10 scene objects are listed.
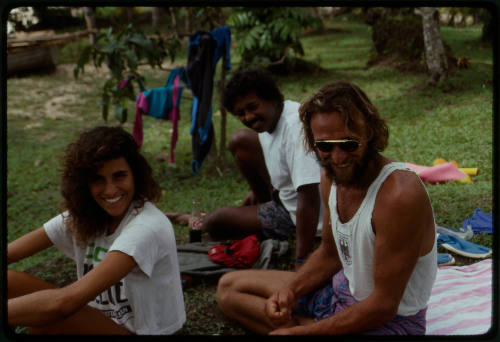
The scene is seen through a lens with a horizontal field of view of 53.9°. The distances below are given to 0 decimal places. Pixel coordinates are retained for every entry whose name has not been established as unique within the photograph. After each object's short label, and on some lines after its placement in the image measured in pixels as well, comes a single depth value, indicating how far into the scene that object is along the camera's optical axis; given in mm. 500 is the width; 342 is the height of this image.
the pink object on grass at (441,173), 4781
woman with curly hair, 1941
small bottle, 4055
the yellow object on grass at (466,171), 4727
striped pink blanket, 2537
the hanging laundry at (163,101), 5090
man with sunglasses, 1812
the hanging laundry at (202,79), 4891
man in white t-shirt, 3227
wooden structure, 10711
